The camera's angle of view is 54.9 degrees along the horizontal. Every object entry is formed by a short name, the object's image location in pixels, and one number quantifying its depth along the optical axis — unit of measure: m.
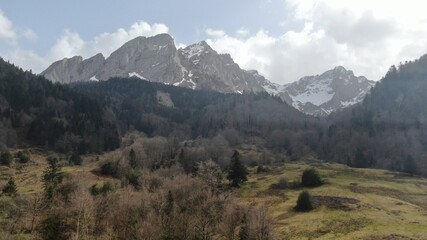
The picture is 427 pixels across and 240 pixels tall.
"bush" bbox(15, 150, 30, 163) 153.75
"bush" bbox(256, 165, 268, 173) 144.12
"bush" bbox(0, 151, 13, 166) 140.75
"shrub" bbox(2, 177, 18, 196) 81.30
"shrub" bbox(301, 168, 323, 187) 105.94
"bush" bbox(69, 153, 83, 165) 159.62
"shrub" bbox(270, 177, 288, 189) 109.11
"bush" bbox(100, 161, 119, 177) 131.38
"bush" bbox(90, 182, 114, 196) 91.12
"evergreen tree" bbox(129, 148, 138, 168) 136.32
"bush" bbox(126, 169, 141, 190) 111.08
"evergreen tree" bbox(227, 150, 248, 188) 116.19
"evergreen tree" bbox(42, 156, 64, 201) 84.12
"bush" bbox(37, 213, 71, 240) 70.44
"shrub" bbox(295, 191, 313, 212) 83.00
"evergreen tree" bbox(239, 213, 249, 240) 61.68
